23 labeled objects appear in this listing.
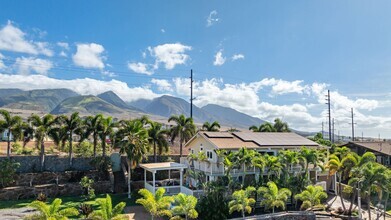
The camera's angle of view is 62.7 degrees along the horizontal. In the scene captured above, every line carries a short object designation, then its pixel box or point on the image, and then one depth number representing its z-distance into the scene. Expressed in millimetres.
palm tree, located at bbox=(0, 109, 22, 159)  34656
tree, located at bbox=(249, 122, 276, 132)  51094
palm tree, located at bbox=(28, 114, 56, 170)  35347
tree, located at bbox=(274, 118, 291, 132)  54016
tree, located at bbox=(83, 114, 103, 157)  37969
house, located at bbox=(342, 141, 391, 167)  46094
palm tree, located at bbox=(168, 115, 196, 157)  42875
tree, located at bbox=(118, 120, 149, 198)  33562
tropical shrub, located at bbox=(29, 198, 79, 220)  20105
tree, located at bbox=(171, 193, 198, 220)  24394
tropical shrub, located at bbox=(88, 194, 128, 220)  21188
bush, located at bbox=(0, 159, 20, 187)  32375
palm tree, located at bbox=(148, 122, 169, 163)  40688
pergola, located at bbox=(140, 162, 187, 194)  31797
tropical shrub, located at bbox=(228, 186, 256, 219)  25688
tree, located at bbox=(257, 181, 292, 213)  27205
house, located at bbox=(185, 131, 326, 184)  31156
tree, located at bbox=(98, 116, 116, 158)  37844
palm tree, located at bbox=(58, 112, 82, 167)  37625
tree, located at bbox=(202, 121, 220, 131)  46809
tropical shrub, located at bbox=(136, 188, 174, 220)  23375
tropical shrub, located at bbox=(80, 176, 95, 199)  33153
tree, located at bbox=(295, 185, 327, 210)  28233
